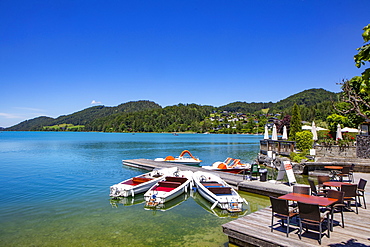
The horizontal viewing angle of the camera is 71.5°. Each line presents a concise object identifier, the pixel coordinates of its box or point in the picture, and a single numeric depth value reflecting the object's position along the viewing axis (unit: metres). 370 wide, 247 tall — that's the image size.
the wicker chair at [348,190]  7.74
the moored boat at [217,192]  11.07
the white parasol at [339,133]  25.75
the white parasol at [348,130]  29.42
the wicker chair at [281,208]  6.32
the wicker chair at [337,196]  6.78
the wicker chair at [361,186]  8.48
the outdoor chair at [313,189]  8.51
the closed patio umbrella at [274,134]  30.33
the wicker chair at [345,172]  12.47
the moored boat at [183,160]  28.11
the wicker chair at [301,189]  7.40
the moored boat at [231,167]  21.25
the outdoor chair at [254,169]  15.81
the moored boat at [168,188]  12.35
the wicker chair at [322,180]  9.38
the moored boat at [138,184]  13.59
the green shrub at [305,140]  24.66
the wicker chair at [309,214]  5.94
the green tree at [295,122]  43.06
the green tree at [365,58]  3.23
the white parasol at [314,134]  26.15
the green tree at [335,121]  34.09
